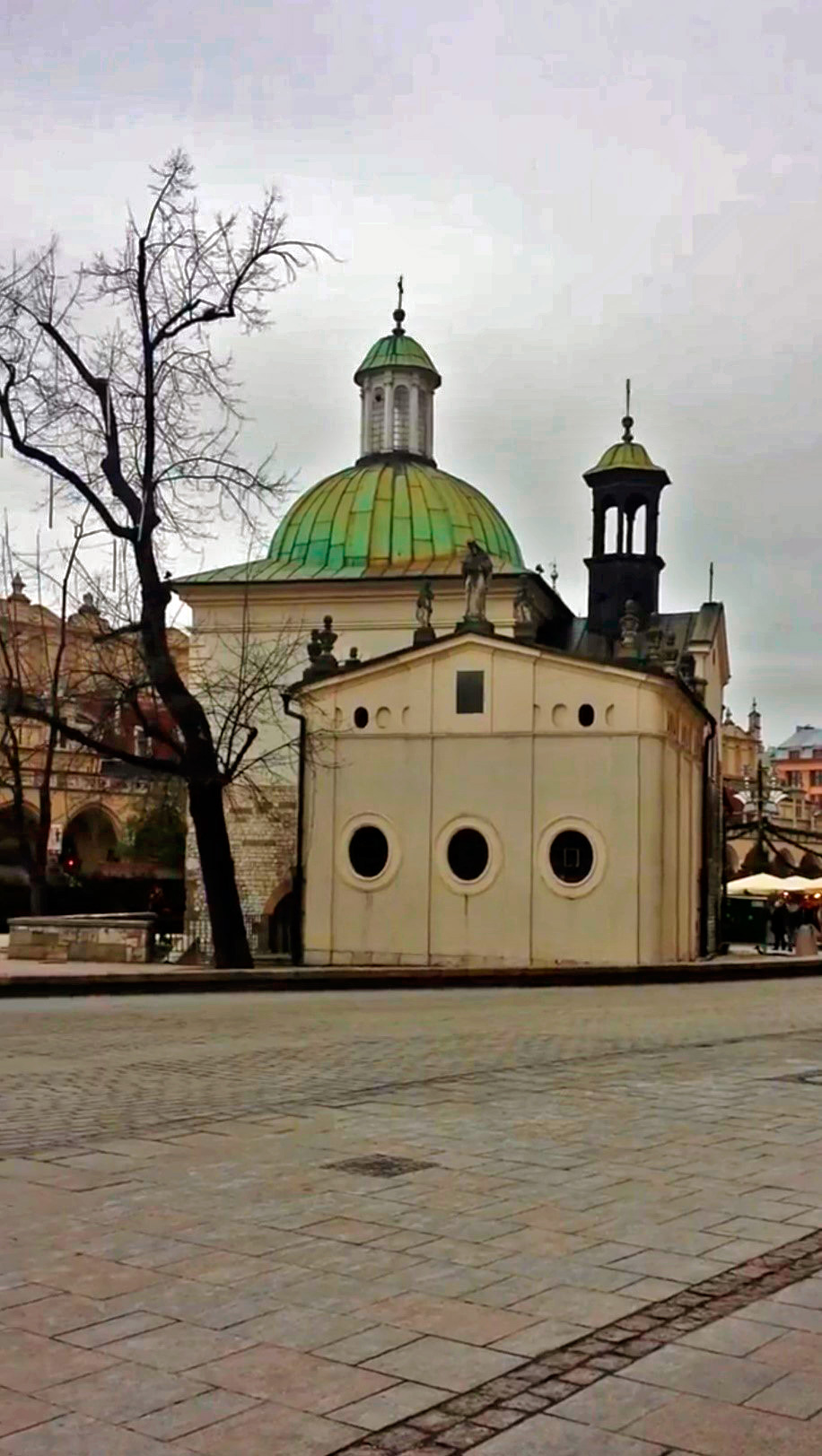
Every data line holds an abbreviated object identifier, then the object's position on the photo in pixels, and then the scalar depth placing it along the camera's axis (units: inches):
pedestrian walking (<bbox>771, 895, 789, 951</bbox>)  1722.4
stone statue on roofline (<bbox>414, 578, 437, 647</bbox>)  1311.5
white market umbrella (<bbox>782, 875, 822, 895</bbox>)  1749.5
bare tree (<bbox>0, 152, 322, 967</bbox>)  934.4
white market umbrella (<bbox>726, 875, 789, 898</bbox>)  1689.2
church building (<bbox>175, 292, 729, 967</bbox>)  1201.4
